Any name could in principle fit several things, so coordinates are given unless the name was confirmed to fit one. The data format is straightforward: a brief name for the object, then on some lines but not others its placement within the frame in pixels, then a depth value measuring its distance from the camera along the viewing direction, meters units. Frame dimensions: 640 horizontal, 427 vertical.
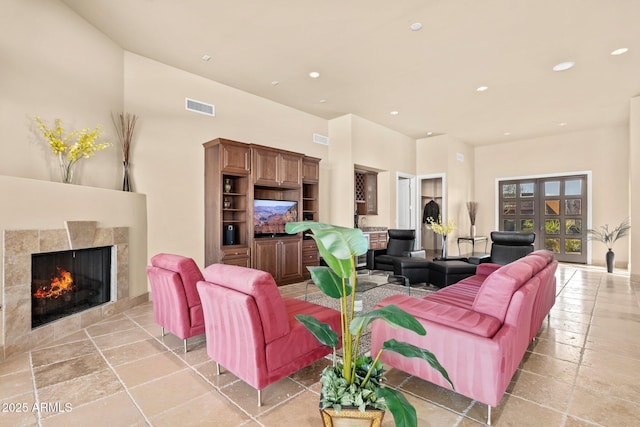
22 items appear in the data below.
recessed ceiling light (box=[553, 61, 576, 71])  4.36
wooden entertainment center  4.74
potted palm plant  6.53
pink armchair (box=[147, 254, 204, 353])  2.66
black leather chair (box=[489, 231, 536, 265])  5.39
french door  7.86
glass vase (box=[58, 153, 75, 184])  3.34
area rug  4.02
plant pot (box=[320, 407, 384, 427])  1.32
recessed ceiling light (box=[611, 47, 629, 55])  3.99
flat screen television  5.24
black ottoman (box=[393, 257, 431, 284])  5.21
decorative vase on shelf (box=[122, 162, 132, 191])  4.09
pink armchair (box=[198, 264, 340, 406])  1.88
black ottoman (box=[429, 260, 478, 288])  4.71
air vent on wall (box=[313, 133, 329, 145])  6.73
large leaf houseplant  1.21
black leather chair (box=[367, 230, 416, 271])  5.91
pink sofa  1.75
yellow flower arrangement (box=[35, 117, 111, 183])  3.20
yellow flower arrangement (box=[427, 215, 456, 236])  6.00
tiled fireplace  2.65
